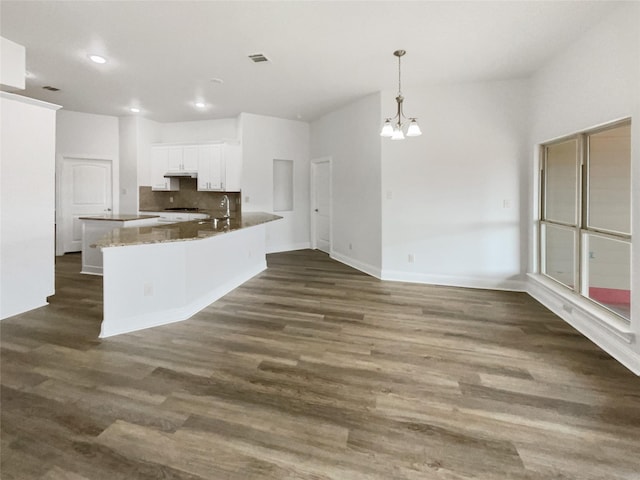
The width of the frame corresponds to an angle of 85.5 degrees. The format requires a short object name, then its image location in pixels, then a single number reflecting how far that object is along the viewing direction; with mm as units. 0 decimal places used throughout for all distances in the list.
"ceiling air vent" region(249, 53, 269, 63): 3933
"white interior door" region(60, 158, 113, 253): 6887
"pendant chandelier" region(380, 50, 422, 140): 3531
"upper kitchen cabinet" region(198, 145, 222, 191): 7027
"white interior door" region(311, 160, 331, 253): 7363
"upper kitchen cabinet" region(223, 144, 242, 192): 6969
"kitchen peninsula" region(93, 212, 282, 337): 3164
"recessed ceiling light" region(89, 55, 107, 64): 3990
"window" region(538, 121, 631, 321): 3043
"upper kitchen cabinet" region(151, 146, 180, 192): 7324
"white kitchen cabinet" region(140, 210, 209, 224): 6941
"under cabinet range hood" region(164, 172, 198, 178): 7215
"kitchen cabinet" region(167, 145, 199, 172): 7152
